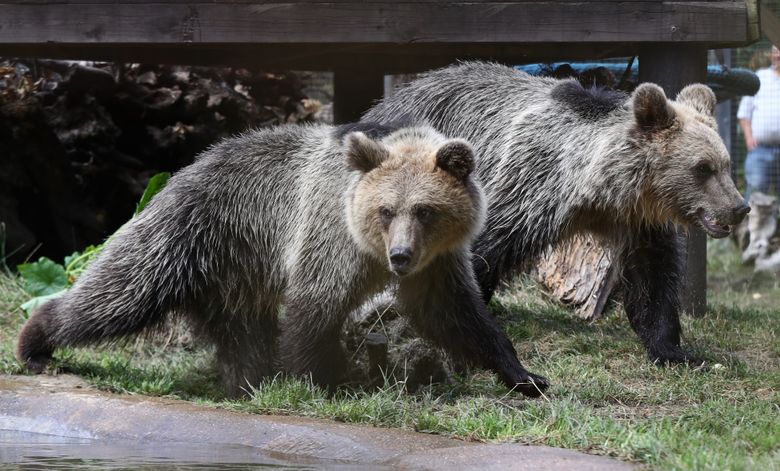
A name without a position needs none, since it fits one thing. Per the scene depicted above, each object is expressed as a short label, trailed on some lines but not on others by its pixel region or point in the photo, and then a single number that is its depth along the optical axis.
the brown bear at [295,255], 12.28
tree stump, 17.62
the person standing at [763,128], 27.33
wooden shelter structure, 16.05
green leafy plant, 17.73
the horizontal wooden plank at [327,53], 17.84
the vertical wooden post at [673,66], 16.56
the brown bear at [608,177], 14.08
